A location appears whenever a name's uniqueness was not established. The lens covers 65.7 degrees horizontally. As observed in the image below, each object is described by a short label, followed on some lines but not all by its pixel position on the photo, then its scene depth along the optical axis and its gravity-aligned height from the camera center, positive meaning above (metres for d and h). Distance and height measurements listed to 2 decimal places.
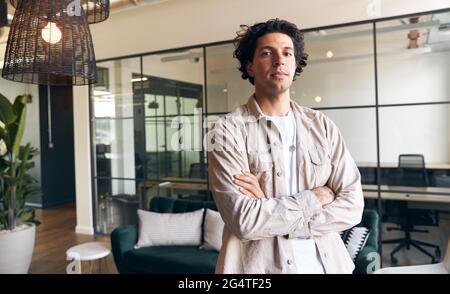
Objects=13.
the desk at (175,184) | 3.94 -0.48
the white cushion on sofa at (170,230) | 2.90 -0.73
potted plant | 2.95 -0.42
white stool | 2.61 -0.83
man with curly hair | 0.93 -0.10
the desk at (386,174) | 3.07 -0.31
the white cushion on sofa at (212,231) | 2.80 -0.72
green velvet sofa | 2.53 -0.86
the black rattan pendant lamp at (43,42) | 1.39 +0.42
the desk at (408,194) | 2.99 -0.48
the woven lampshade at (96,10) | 1.74 +0.69
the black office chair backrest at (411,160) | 3.08 -0.19
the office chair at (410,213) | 3.09 -0.67
